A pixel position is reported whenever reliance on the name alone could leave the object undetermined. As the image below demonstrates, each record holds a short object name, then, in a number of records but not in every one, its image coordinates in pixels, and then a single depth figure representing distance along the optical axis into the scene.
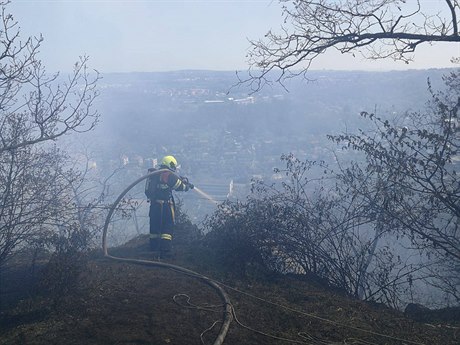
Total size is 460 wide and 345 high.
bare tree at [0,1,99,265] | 6.65
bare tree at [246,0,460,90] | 5.63
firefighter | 8.09
